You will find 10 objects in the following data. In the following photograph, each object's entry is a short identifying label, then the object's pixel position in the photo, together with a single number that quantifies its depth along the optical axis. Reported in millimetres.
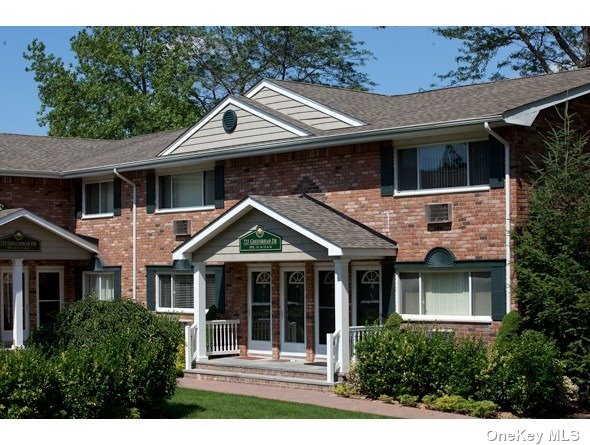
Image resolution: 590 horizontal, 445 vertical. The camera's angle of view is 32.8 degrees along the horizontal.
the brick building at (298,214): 19406
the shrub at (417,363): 17250
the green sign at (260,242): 20780
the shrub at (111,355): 14180
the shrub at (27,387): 13203
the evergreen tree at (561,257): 17609
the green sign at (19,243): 25453
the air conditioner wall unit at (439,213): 19781
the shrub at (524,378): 16625
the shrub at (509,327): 17891
